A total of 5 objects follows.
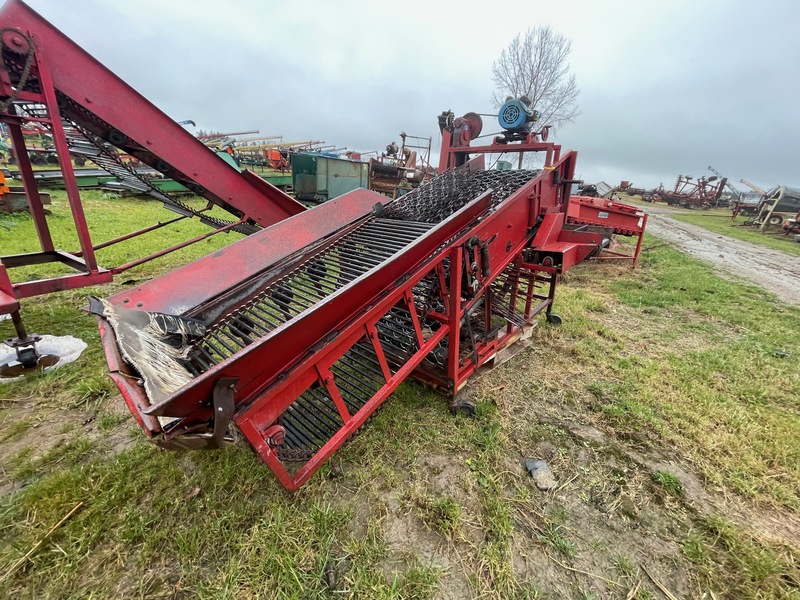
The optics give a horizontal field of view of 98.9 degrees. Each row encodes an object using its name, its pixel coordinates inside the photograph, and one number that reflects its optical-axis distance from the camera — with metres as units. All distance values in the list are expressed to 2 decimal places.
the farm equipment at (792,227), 13.33
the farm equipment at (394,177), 12.16
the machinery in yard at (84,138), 2.15
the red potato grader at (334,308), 1.45
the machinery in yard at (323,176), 11.20
